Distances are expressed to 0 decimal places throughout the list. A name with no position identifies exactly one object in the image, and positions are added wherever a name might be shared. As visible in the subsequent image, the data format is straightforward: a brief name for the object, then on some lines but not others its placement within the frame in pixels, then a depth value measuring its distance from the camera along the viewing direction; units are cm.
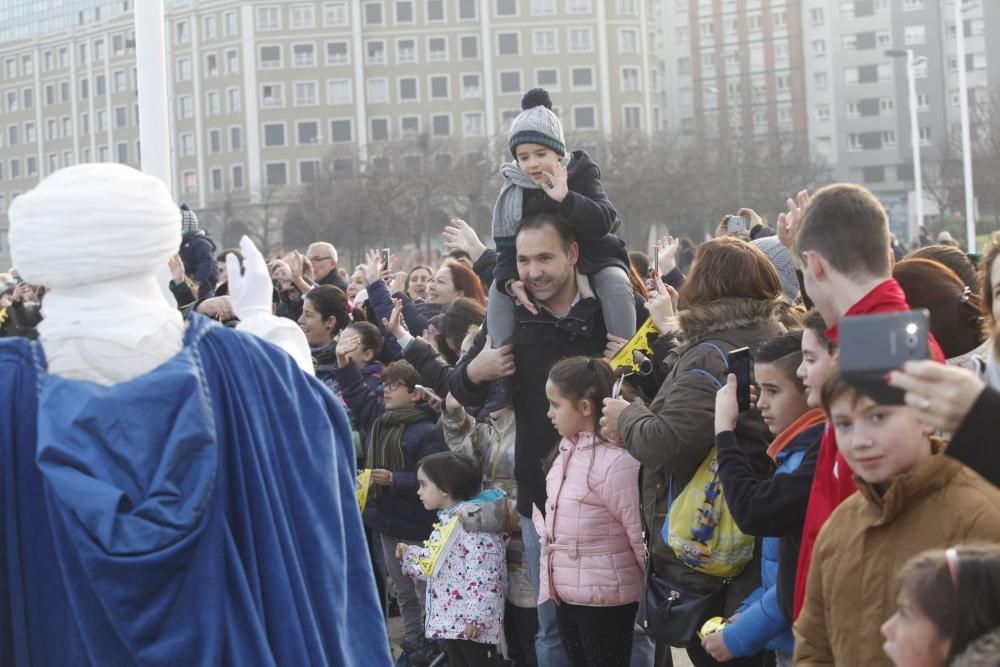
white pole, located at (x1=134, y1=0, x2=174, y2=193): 938
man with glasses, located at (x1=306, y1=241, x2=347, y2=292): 1119
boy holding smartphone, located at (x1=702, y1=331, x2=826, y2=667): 422
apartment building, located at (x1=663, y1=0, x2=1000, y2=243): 10100
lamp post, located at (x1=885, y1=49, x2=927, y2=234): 3919
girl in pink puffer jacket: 564
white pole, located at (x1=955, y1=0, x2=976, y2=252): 3430
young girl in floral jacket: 660
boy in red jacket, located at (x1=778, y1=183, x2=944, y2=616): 366
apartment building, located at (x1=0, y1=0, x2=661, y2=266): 9950
